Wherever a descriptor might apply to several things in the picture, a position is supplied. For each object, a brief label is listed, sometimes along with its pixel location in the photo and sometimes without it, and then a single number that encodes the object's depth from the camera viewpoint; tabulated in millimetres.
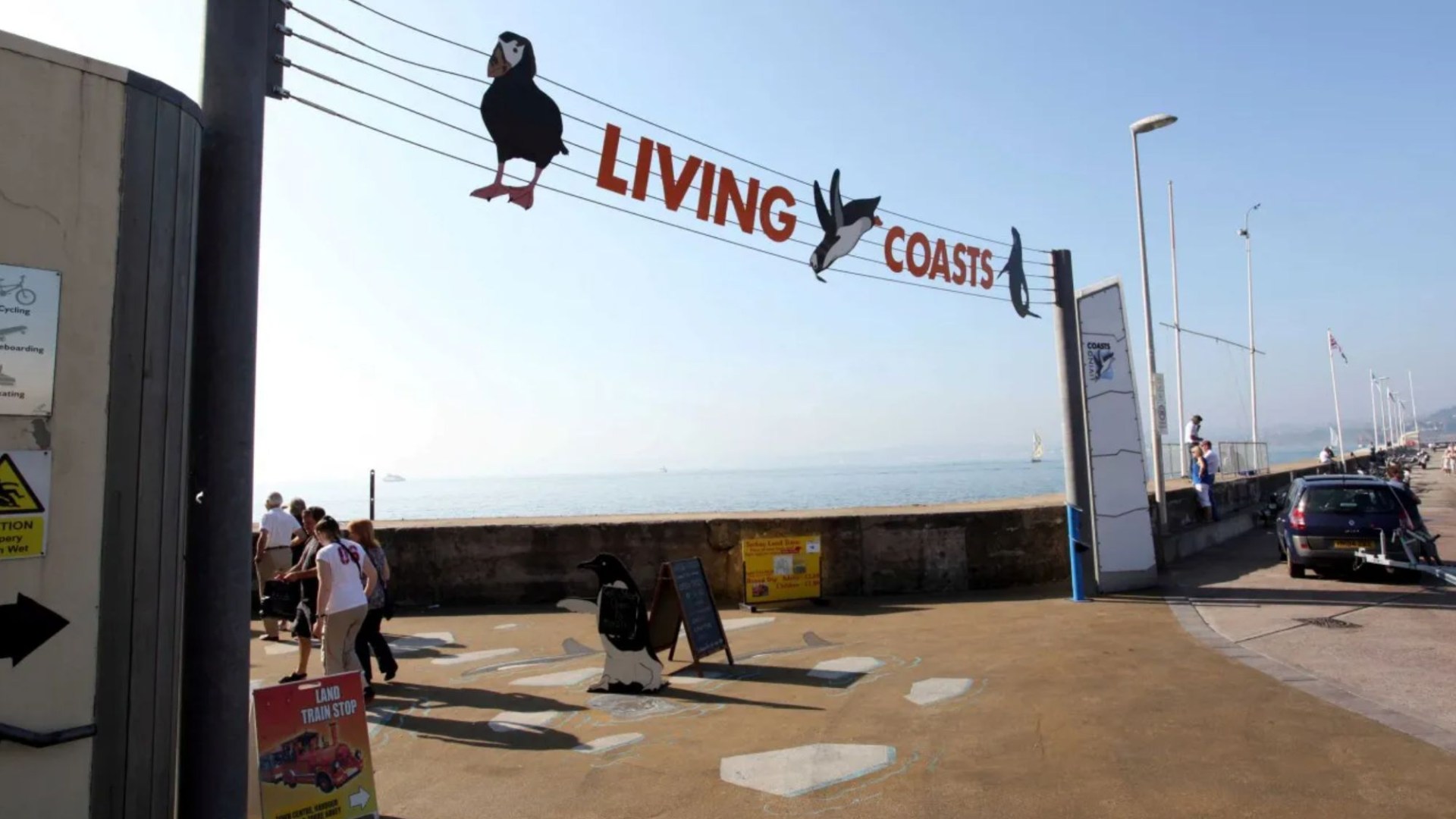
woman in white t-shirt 7512
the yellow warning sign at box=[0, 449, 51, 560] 3391
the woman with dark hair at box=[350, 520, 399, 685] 8531
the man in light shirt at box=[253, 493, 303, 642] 11281
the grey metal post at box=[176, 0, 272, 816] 4238
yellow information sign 12648
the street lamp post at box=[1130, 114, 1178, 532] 16516
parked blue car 13219
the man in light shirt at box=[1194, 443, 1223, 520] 20203
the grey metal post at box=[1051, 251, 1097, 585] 13000
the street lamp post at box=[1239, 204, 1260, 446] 41312
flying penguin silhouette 11414
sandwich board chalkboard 8938
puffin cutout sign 7355
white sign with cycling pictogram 3434
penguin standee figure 8148
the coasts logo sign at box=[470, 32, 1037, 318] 7398
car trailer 9906
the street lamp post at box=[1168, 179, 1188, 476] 33594
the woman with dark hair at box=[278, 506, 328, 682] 8742
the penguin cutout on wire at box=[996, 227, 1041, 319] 13906
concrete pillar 3473
